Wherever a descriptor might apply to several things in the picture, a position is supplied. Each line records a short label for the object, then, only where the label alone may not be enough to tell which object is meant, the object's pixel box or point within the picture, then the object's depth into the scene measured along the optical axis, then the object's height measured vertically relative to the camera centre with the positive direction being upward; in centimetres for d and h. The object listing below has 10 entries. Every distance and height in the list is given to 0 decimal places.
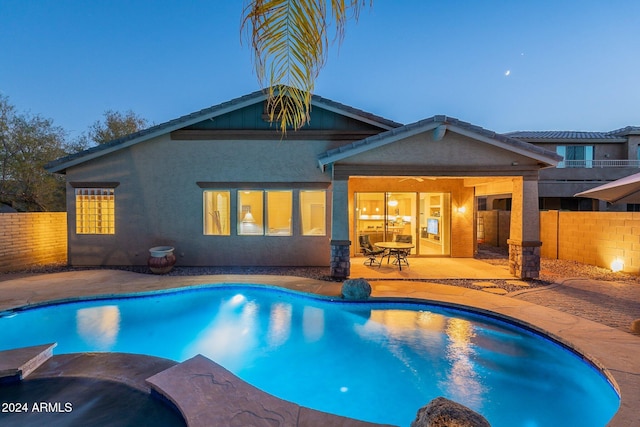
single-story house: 1077 +82
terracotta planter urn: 972 -152
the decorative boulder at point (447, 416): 242 -162
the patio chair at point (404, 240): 1140 -113
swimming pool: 430 -249
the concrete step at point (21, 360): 407 -203
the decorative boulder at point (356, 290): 730 -181
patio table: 1036 -115
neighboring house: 2098 +339
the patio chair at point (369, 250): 1127 -143
